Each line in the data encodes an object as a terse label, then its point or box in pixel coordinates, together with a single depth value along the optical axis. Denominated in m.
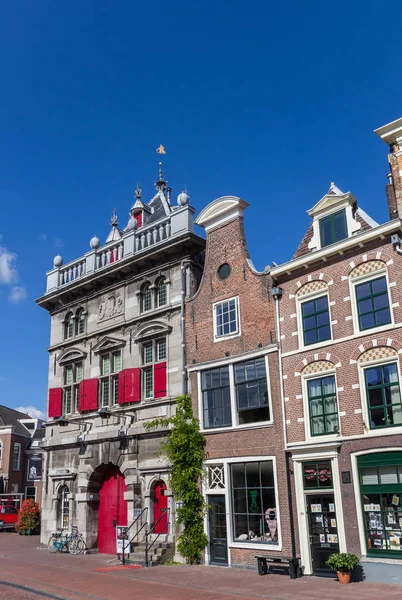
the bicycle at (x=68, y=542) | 23.39
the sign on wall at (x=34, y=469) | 40.43
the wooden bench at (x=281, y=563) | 16.11
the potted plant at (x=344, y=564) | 14.85
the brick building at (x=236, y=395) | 18.00
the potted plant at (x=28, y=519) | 33.00
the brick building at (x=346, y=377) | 15.41
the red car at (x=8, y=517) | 38.91
